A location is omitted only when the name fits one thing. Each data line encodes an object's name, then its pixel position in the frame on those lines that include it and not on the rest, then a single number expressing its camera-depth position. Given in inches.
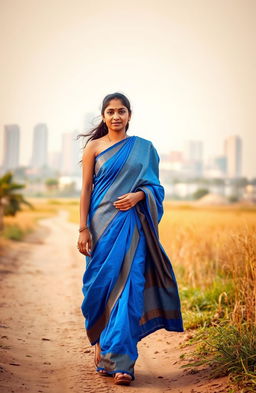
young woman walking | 144.9
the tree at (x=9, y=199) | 822.5
